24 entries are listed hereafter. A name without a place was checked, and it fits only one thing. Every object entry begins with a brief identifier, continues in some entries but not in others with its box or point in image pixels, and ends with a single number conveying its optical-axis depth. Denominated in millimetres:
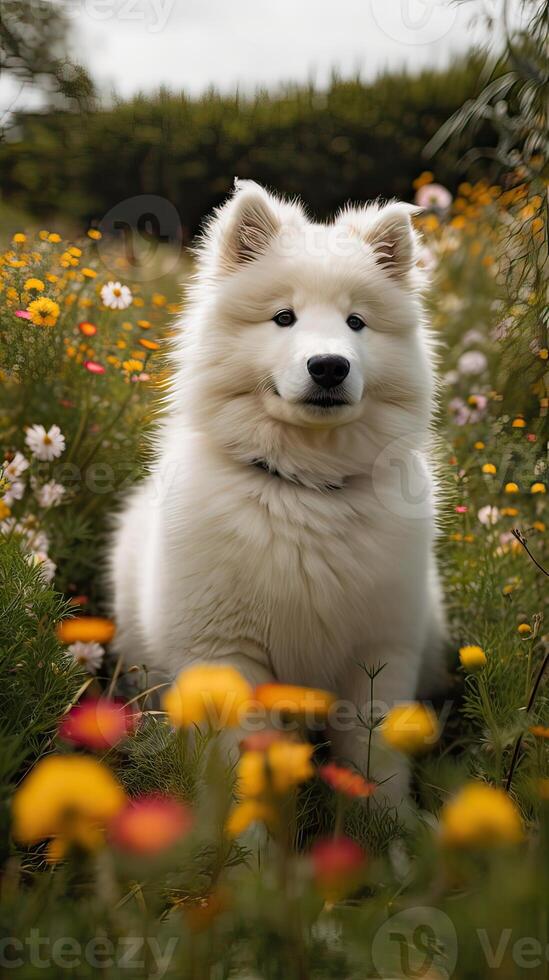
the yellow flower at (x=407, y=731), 1147
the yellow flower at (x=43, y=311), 1540
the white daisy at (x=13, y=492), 1555
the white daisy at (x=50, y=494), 1617
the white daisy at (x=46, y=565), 1508
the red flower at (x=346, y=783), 1072
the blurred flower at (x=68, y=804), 835
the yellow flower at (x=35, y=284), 1553
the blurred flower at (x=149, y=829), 877
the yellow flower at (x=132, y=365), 1657
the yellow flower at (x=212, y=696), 1037
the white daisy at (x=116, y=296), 1653
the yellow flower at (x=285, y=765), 942
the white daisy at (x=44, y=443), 1600
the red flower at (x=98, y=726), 1174
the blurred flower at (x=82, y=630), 1328
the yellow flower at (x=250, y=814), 992
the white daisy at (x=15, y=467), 1556
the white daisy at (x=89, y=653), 1563
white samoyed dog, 1427
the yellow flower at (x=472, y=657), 1253
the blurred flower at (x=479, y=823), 844
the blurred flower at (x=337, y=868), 931
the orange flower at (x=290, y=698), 1168
